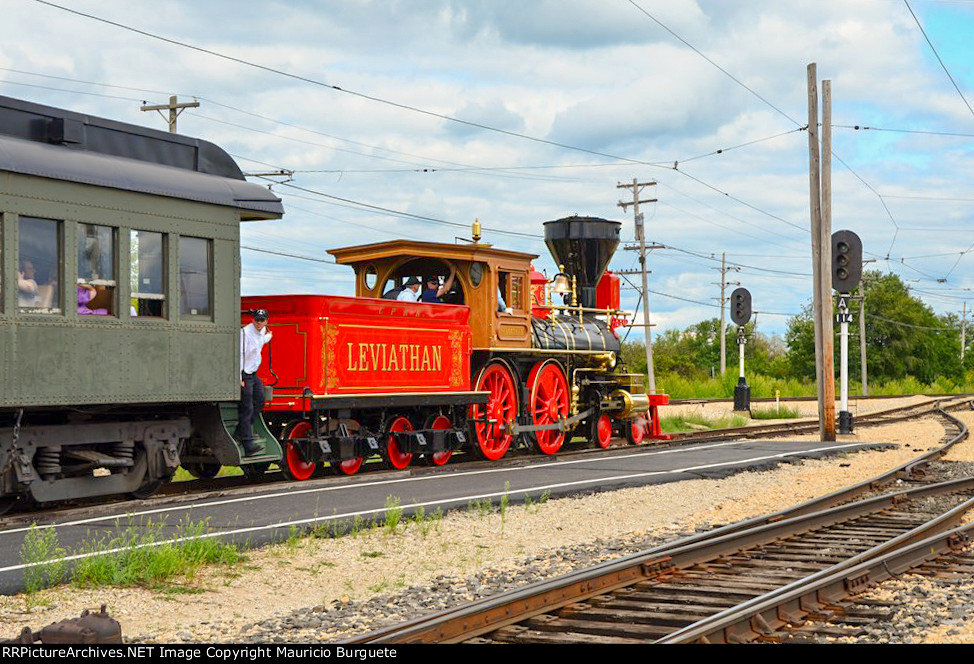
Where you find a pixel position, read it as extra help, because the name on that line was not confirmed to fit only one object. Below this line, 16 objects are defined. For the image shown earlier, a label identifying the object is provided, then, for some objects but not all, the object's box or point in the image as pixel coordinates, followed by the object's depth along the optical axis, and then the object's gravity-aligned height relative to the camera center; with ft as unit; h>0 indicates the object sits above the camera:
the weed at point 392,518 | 32.86 -3.87
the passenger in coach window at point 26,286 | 33.68 +2.94
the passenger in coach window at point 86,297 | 35.63 +2.76
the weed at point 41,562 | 24.25 -3.93
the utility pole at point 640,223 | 165.58 +23.11
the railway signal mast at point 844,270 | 76.23 +7.20
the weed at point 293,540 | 29.74 -4.08
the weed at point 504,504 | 35.38 -3.90
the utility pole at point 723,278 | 249.96 +22.19
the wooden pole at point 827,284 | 72.64 +5.97
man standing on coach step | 41.75 +0.13
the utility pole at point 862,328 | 221.05 +9.67
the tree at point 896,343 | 248.93 +7.65
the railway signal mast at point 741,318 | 109.70 +5.88
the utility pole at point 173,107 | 103.91 +25.12
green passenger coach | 33.88 +2.79
